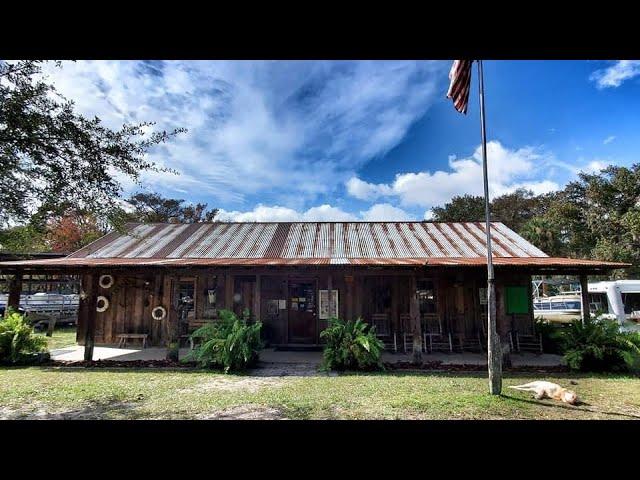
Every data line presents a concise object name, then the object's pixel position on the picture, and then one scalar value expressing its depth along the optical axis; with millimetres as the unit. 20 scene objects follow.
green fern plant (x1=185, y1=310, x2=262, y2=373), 8586
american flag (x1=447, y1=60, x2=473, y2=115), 5793
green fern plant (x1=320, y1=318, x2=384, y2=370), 8641
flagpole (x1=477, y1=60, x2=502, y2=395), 6582
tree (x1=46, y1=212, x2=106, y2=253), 22275
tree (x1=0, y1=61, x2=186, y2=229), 4566
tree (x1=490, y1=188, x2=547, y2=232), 38281
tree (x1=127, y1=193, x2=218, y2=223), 33312
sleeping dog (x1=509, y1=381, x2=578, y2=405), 6302
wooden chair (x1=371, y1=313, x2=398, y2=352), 11711
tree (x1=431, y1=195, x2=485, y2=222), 34719
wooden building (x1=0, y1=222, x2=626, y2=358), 11516
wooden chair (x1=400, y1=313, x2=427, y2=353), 11466
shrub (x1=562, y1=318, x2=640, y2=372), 8500
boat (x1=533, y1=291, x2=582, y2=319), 21797
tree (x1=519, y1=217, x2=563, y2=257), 28066
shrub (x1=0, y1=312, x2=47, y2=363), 9297
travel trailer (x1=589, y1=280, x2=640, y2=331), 16188
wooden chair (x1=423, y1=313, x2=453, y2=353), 11453
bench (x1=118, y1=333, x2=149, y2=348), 11797
